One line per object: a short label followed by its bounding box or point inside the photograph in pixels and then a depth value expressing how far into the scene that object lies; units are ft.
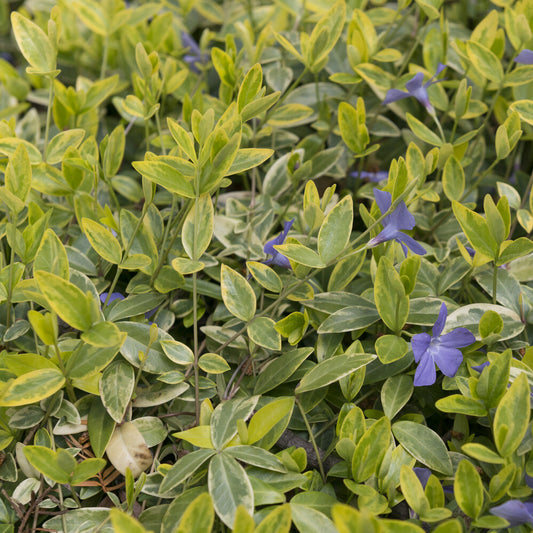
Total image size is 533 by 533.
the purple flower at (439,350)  2.08
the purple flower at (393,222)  2.09
